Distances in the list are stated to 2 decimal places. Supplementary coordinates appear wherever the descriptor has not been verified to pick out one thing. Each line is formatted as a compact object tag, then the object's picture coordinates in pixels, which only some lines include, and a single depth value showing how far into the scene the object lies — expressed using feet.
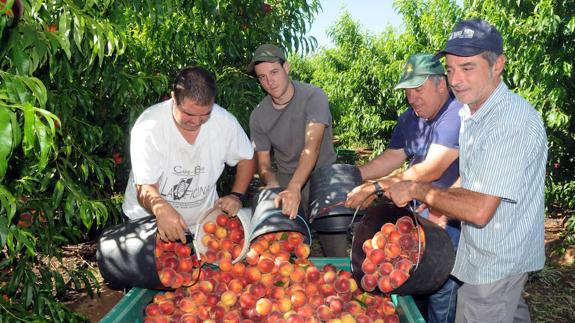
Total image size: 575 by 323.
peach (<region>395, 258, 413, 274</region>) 5.80
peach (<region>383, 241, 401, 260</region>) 6.01
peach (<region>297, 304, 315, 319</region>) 5.70
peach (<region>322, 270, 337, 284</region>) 6.25
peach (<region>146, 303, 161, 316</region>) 5.76
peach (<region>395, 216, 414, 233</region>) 6.27
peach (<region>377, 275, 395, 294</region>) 5.56
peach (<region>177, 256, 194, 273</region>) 6.08
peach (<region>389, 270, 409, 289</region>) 5.55
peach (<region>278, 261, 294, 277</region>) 6.35
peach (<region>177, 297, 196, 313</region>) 5.91
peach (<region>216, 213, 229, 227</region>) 7.29
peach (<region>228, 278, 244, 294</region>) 6.25
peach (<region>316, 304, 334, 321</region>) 5.69
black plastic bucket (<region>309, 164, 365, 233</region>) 6.93
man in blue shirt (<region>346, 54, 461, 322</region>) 7.53
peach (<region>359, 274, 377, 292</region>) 5.85
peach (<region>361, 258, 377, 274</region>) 5.99
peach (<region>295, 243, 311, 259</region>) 6.63
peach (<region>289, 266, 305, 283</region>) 6.30
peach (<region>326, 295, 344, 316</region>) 5.77
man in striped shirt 5.44
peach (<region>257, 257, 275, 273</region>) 6.30
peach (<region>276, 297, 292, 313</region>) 5.86
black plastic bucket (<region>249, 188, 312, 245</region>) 6.10
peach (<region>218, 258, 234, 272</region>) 6.57
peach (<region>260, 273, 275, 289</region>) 6.22
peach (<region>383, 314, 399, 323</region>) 5.80
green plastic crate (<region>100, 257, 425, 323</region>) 5.37
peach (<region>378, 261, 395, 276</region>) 5.86
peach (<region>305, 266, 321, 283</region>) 6.31
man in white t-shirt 7.13
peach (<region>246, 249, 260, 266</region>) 6.45
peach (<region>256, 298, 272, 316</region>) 5.79
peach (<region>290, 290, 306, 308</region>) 5.88
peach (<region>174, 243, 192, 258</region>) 6.25
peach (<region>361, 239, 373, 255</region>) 6.28
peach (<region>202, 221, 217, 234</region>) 7.15
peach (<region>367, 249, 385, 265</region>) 6.01
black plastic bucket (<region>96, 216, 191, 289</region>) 5.51
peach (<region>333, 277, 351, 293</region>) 6.13
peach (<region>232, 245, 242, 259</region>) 7.00
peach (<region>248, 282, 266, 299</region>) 6.06
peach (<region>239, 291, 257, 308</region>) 5.95
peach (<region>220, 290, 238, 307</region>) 6.08
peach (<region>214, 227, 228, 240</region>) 7.08
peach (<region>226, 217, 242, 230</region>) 7.24
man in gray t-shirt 9.46
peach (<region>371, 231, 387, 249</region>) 6.13
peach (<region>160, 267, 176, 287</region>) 5.76
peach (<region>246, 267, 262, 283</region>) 6.31
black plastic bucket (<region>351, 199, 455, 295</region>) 5.47
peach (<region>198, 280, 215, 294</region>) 6.24
